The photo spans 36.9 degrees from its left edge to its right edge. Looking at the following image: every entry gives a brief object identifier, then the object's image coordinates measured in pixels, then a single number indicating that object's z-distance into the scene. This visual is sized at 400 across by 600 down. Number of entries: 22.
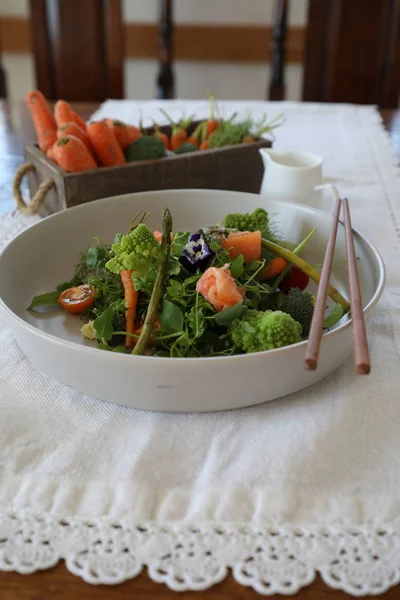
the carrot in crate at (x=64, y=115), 1.21
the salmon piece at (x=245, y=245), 0.78
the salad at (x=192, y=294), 0.67
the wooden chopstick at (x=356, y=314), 0.52
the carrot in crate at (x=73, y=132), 1.09
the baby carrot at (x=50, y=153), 1.07
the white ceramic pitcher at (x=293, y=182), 1.05
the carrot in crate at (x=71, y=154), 1.03
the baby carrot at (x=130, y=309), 0.71
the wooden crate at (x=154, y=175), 1.02
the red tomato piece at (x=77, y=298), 0.78
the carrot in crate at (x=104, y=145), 1.08
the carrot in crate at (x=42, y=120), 1.13
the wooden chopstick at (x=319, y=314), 0.53
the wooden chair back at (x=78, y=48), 2.19
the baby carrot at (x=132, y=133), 1.16
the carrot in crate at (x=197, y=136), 1.27
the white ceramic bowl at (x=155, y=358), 0.60
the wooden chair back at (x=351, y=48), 2.21
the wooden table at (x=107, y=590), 0.49
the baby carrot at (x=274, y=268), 0.80
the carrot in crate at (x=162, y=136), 1.23
